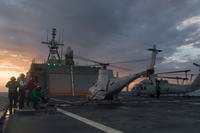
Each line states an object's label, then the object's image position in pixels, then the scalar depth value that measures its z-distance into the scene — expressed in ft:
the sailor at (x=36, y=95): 43.00
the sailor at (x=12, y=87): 41.68
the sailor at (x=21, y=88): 45.15
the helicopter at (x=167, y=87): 114.73
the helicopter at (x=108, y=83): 57.58
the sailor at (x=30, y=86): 44.84
